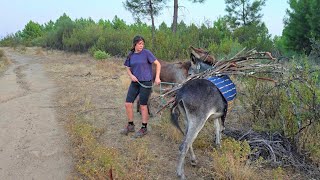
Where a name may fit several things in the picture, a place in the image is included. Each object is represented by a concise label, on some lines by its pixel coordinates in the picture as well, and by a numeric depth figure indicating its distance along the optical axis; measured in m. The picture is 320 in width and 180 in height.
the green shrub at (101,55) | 14.01
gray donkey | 3.08
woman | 4.24
